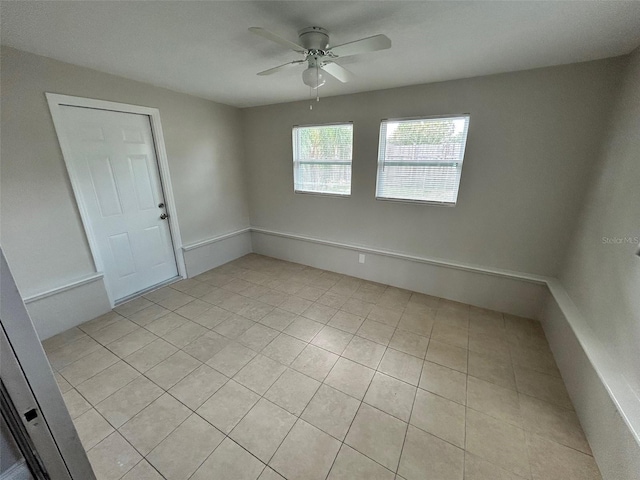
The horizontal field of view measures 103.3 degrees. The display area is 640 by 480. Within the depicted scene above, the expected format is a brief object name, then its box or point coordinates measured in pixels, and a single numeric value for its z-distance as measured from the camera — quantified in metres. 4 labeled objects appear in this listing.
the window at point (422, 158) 2.68
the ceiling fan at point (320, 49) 1.46
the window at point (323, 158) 3.32
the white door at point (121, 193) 2.47
